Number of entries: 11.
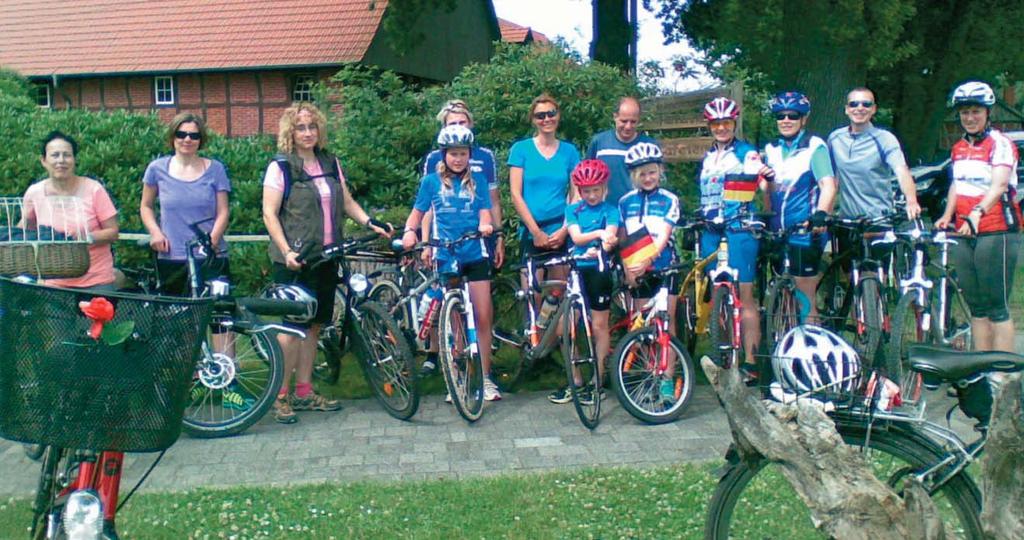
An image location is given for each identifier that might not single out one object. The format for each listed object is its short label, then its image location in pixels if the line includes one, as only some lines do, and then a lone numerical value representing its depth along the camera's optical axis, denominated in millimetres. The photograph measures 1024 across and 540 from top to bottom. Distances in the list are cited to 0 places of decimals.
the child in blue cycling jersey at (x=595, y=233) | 6754
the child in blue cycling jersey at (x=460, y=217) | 6945
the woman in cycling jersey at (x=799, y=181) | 6992
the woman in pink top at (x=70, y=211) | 6355
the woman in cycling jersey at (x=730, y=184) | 6949
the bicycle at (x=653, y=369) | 6551
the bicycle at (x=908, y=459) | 3275
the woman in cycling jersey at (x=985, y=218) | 6793
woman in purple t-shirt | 6770
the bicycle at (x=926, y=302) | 6254
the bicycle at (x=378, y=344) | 6707
